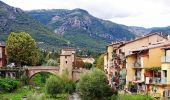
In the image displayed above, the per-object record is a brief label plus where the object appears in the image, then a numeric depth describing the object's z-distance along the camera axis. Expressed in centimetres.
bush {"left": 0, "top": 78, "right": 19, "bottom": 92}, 5430
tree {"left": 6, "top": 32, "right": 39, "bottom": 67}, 6711
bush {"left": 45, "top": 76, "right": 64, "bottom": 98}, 5352
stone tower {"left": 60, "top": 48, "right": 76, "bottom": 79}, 6782
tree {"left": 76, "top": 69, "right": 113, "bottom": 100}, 4113
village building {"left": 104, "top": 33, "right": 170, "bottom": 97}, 3266
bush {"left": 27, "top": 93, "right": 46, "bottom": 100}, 3369
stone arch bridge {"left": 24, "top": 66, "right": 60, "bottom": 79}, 6807
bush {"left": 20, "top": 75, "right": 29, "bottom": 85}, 6447
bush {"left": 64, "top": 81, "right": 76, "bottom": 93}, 5969
